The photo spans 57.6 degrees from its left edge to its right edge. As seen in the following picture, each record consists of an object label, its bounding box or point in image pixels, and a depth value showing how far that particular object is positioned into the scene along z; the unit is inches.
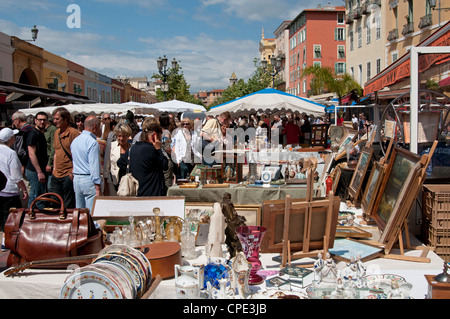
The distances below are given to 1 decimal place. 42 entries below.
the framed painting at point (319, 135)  496.6
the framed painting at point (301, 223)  106.3
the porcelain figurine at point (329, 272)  88.1
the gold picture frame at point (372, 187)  132.0
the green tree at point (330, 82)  1177.4
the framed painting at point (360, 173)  162.2
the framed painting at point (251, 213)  148.7
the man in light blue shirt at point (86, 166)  185.0
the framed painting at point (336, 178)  197.2
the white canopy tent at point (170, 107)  507.1
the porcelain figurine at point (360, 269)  90.0
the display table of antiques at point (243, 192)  182.4
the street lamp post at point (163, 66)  715.4
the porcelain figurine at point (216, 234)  111.1
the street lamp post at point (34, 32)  762.8
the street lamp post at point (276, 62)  686.5
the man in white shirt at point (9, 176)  183.6
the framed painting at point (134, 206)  149.8
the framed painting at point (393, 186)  111.0
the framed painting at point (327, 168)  227.3
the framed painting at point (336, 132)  440.6
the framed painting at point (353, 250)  109.3
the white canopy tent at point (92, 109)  443.6
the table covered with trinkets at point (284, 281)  89.0
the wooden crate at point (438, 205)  122.7
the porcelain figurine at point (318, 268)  90.5
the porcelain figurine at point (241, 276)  90.0
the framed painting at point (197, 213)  140.3
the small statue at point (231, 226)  107.3
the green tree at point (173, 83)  1113.2
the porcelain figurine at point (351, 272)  88.9
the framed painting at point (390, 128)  167.5
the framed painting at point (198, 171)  203.8
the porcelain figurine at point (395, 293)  84.3
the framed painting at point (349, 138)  275.3
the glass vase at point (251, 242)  99.5
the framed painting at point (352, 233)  127.9
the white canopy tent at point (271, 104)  390.9
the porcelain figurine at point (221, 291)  88.3
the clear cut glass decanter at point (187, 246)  119.0
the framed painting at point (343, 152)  237.0
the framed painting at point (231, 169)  203.6
